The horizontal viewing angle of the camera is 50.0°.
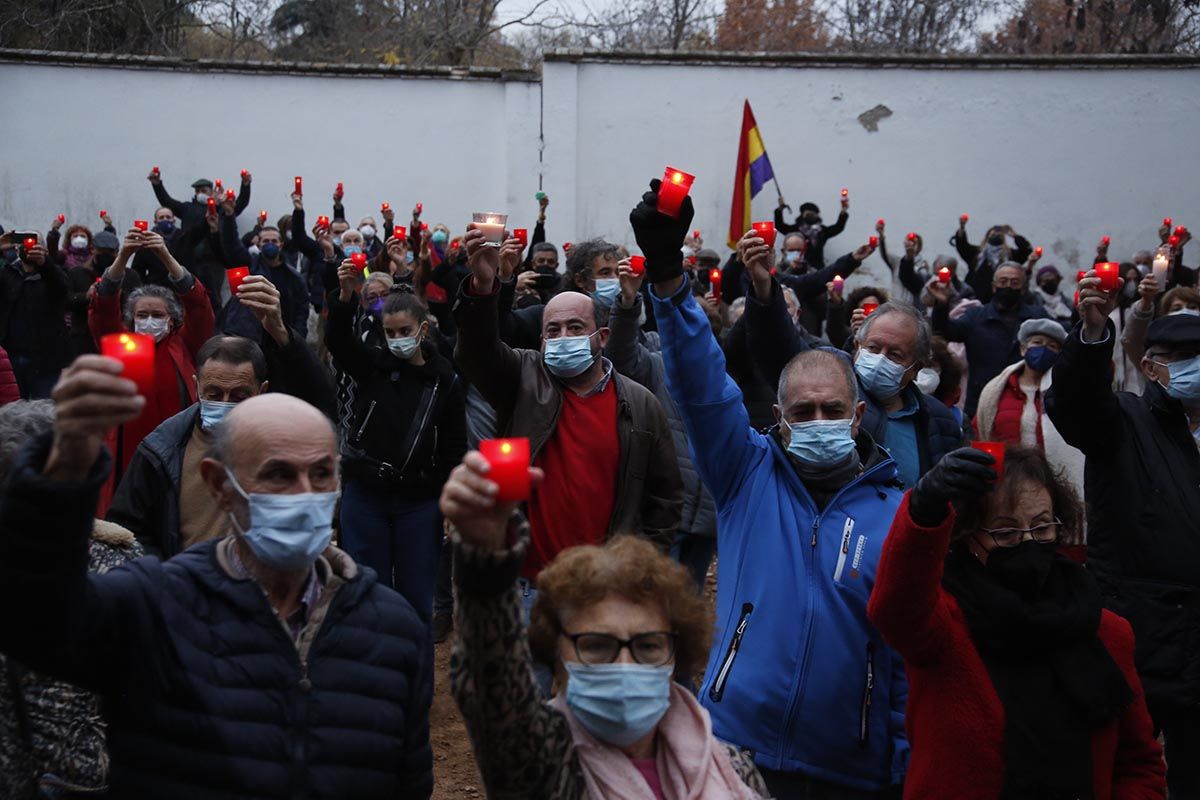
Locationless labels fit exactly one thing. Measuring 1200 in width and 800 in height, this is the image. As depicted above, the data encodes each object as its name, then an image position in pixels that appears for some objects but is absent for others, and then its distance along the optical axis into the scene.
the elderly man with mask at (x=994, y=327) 10.63
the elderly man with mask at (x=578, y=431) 5.30
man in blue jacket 3.62
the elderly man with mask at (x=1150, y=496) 4.45
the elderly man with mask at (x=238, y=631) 2.26
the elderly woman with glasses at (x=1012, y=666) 3.28
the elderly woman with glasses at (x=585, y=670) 2.41
